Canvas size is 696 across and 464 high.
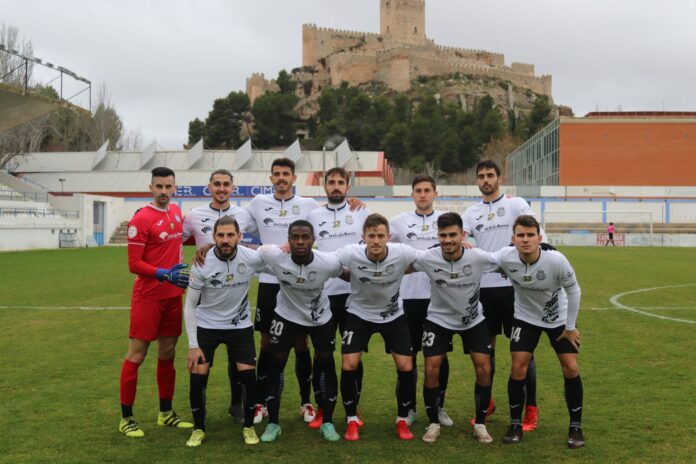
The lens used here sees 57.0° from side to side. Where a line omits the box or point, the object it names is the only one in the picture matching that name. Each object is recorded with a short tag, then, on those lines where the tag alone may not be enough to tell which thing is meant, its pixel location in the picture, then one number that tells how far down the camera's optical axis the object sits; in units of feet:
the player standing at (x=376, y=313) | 16.51
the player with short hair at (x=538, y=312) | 15.89
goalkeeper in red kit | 16.98
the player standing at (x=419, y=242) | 18.69
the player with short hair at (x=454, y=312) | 16.46
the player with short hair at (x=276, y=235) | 18.37
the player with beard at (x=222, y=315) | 16.25
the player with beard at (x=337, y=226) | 18.37
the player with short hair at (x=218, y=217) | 18.51
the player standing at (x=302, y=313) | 16.43
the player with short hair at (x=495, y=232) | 18.38
